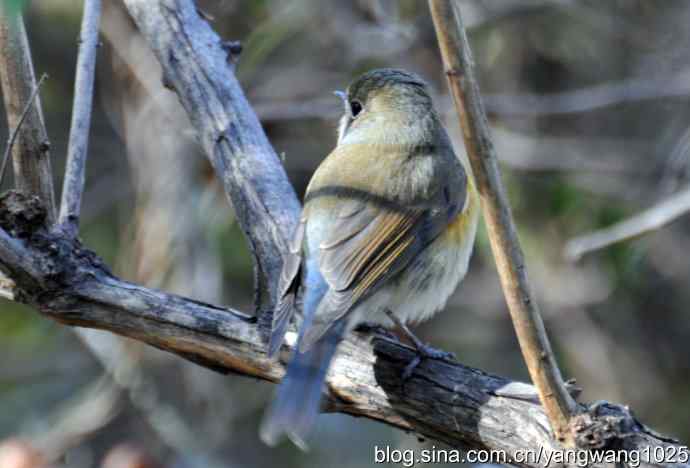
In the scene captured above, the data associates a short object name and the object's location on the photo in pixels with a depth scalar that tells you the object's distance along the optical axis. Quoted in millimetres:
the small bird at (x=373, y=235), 6387
